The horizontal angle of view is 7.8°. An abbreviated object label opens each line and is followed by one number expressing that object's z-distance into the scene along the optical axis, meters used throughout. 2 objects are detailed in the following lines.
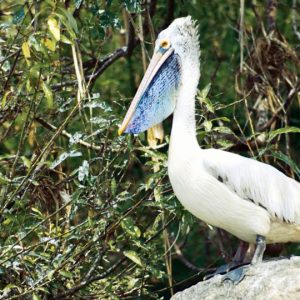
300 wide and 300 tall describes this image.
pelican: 13.19
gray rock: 12.14
